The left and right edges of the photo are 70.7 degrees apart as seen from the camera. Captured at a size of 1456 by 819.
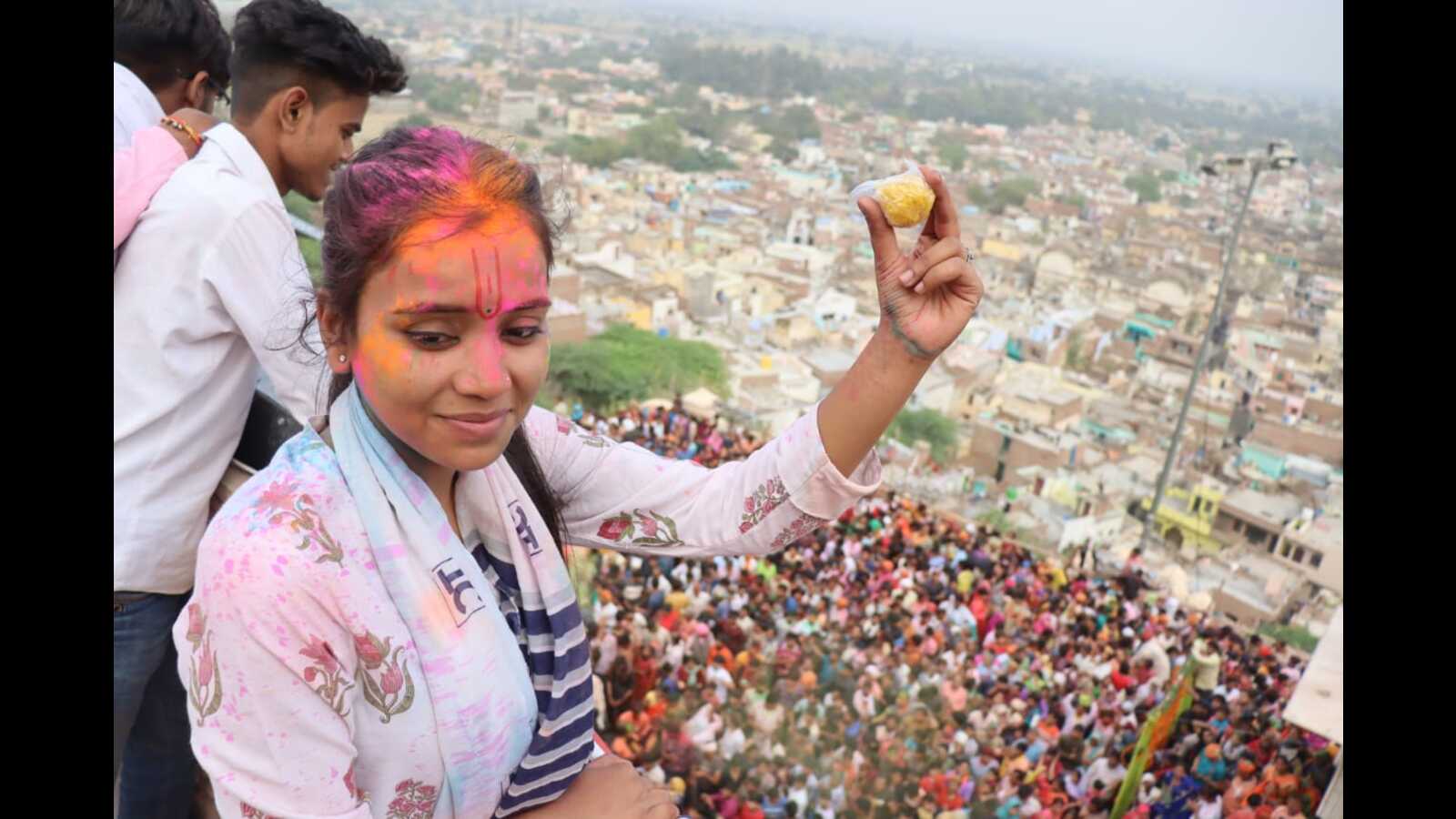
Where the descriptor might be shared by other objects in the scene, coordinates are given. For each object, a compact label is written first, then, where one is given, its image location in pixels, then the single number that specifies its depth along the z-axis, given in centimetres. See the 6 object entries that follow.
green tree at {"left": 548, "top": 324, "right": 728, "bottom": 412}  1833
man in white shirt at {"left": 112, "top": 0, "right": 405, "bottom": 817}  102
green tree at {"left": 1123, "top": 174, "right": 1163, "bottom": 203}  4831
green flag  475
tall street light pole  1171
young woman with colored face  70
